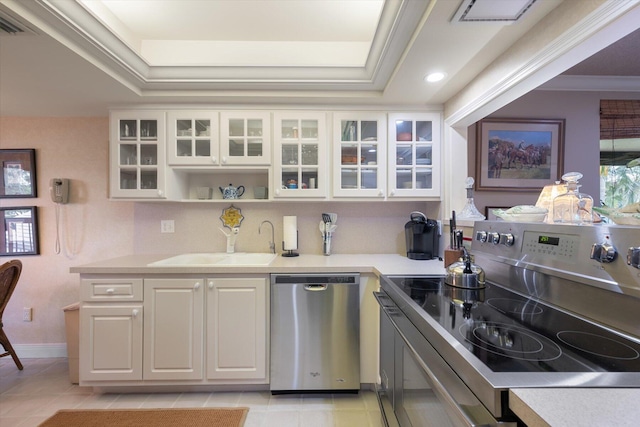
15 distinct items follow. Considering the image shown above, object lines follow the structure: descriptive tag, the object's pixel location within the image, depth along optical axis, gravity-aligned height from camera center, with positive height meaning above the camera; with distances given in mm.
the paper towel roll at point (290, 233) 2326 -190
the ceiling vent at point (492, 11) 1108 +839
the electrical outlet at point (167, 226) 2539 -143
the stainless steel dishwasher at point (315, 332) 1888 -836
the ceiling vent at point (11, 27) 1250 +869
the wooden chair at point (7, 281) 2086 -543
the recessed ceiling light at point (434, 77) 1720 +854
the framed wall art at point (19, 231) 2543 -191
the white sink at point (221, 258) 2141 -397
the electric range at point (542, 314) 631 -370
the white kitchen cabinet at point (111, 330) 1886 -818
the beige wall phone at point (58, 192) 2471 +165
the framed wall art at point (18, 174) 2533 +335
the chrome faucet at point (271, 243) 2492 -294
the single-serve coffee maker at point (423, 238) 2176 -218
